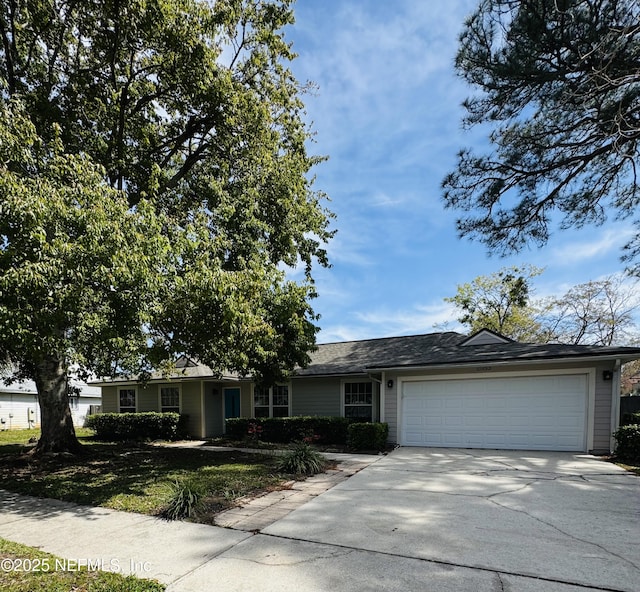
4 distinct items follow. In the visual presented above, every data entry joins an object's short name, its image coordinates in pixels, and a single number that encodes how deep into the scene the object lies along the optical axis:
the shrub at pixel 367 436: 10.02
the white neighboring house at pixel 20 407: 20.64
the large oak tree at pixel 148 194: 5.07
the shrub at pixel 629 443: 7.89
